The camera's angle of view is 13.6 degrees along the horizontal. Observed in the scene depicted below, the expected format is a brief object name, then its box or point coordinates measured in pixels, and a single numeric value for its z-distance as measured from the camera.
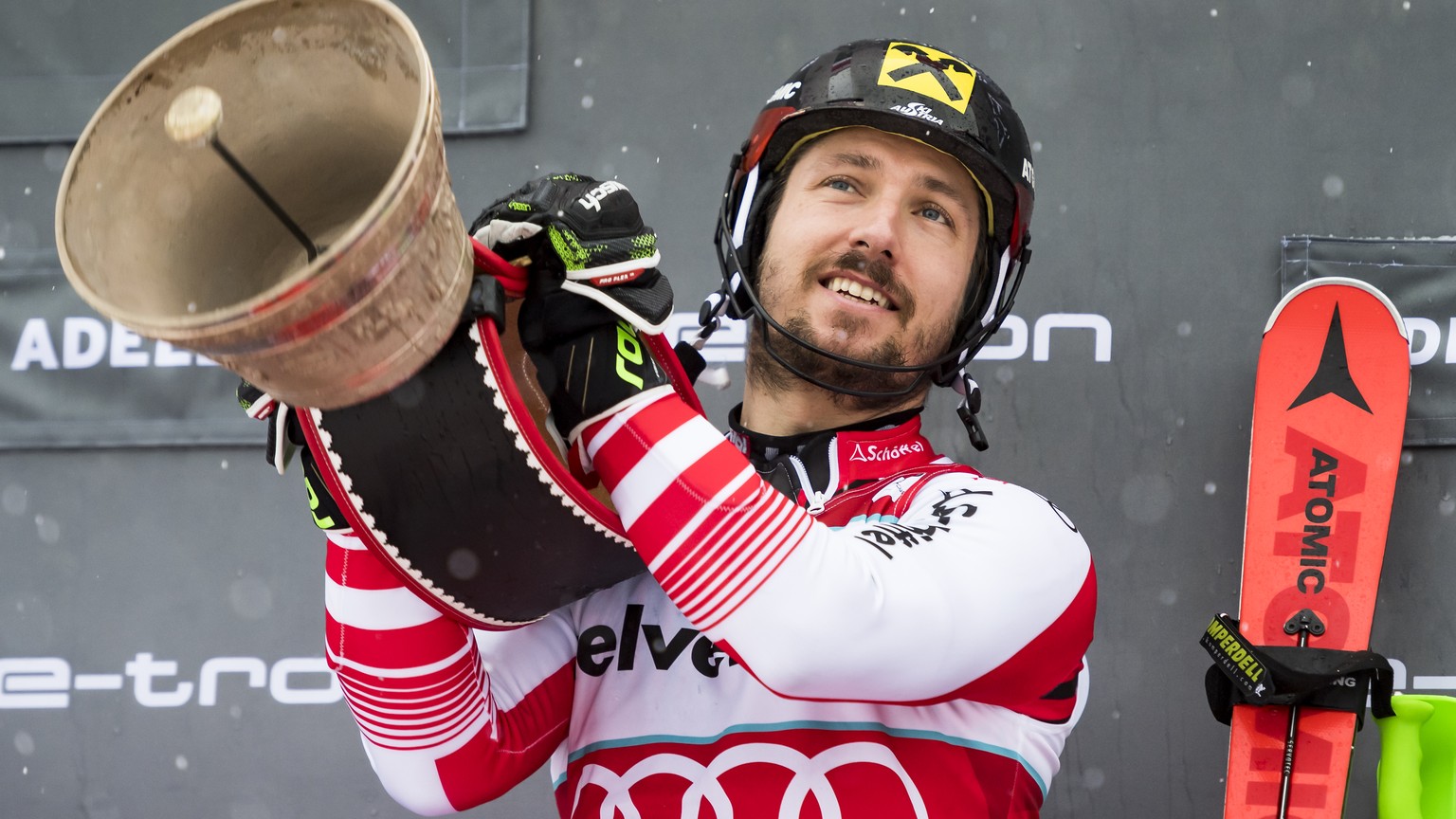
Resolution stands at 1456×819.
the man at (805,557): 3.43
